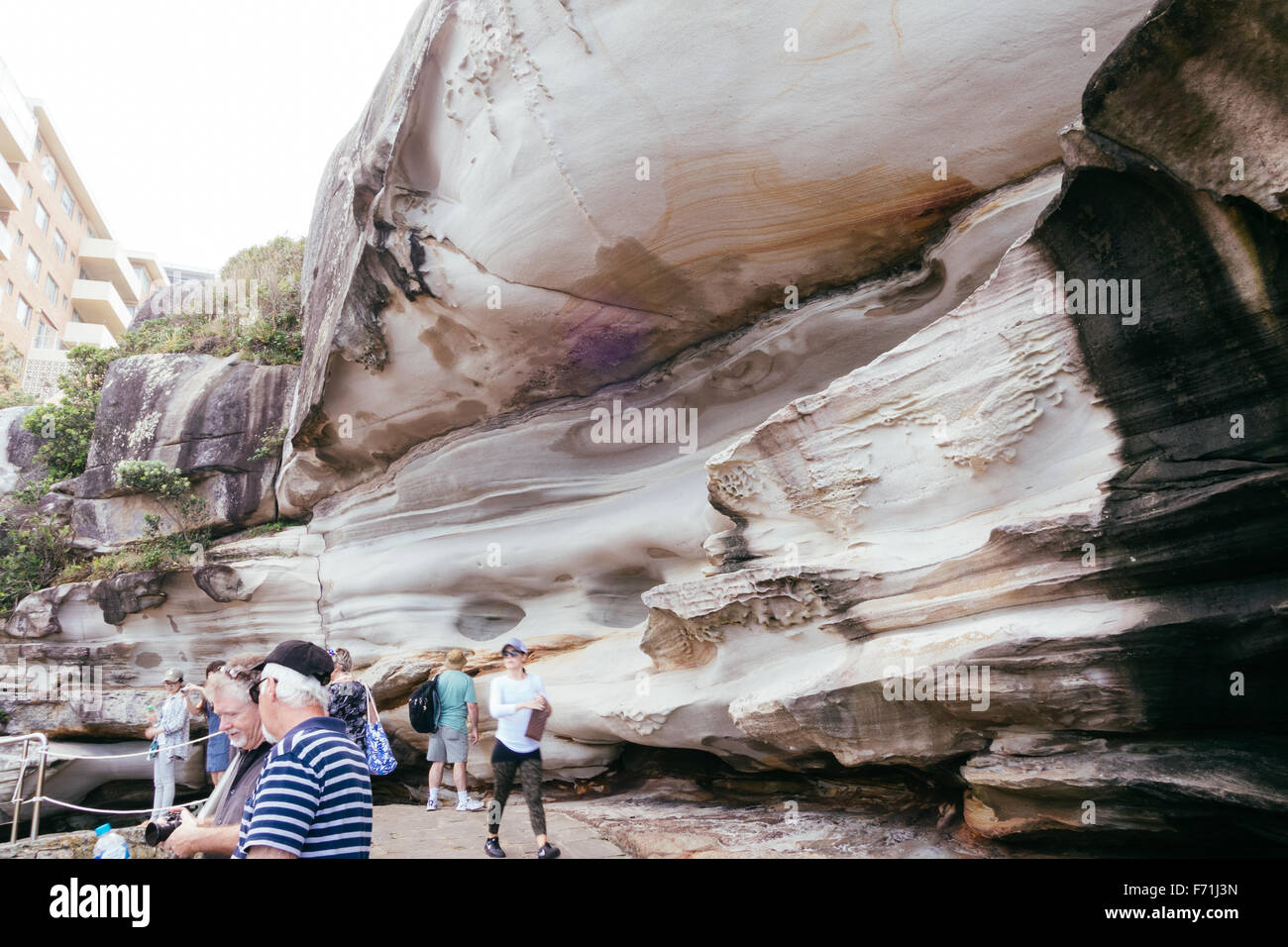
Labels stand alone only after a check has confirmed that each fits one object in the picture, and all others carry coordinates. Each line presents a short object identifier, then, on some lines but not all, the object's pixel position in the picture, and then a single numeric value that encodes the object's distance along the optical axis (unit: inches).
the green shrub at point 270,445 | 375.6
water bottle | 85.3
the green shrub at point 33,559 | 379.6
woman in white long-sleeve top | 161.0
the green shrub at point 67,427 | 435.5
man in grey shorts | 230.2
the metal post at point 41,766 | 209.7
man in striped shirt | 71.0
